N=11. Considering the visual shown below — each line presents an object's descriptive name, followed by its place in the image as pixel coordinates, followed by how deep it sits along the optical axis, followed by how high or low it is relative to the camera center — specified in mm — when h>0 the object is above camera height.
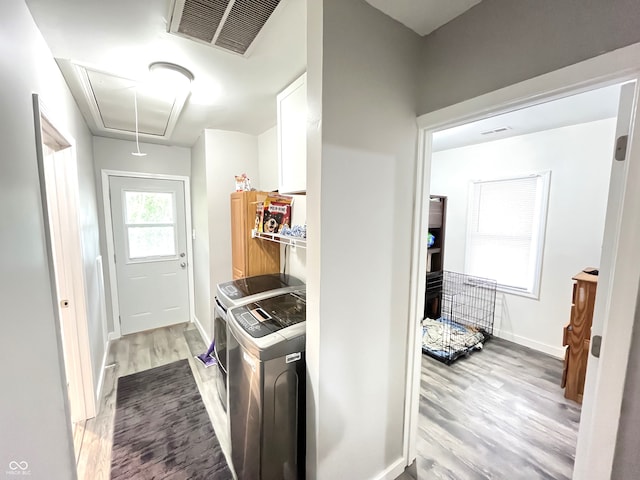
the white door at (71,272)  1781 -427
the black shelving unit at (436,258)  3463 -588
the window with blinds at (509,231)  2961 -193
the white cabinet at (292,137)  1626 +493
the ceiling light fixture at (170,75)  1573 +835
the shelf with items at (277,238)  1739 -196
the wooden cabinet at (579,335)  2105 -962
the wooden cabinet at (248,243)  2352 -281
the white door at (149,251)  3264 -508
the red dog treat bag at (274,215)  2232 -21
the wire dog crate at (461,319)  2928 -1386
